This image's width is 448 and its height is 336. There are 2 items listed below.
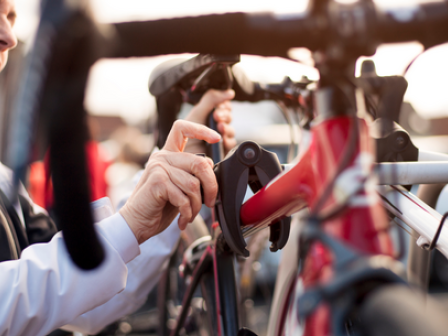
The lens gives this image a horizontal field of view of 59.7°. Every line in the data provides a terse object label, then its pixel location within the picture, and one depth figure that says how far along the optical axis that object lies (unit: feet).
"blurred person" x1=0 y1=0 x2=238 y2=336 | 1.89
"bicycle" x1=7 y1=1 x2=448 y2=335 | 1.01
